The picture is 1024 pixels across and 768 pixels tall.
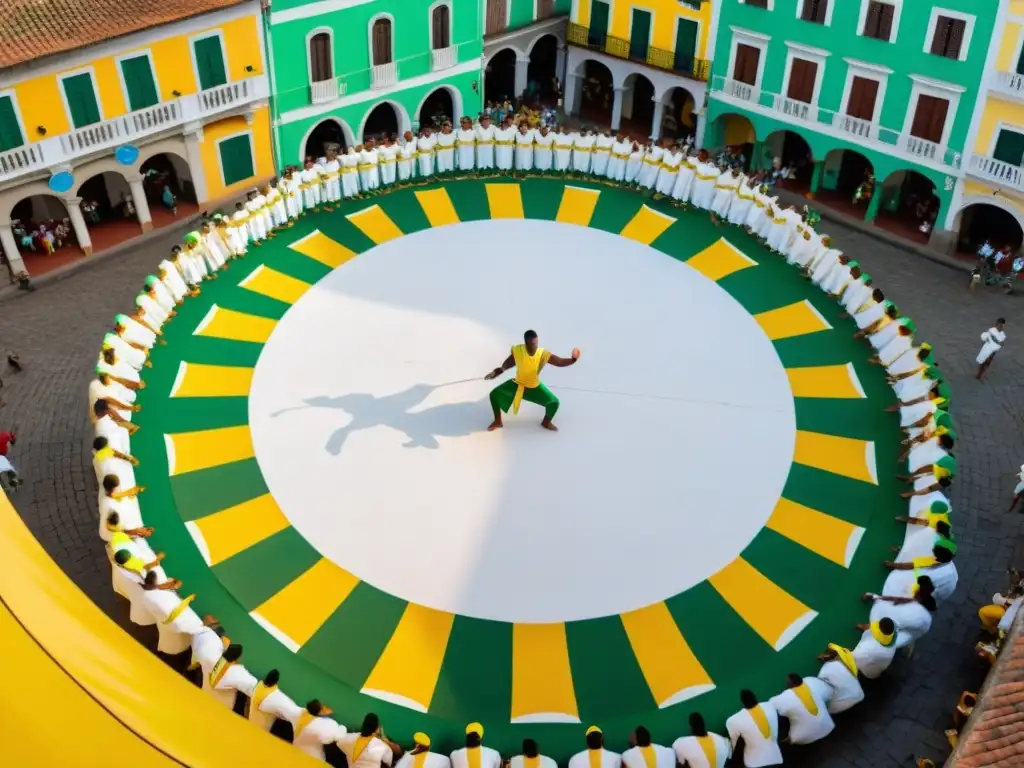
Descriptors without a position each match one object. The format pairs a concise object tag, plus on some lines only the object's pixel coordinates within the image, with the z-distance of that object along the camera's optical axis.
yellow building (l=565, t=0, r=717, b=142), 27.58
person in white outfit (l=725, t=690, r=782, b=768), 11.98
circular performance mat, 13.09
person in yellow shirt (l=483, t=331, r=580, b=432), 15.37
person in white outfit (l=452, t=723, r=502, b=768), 11.45
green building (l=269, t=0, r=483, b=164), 24.38
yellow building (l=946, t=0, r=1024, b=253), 21.94
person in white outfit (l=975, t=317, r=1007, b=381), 19.30
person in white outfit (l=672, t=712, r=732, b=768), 11.68
